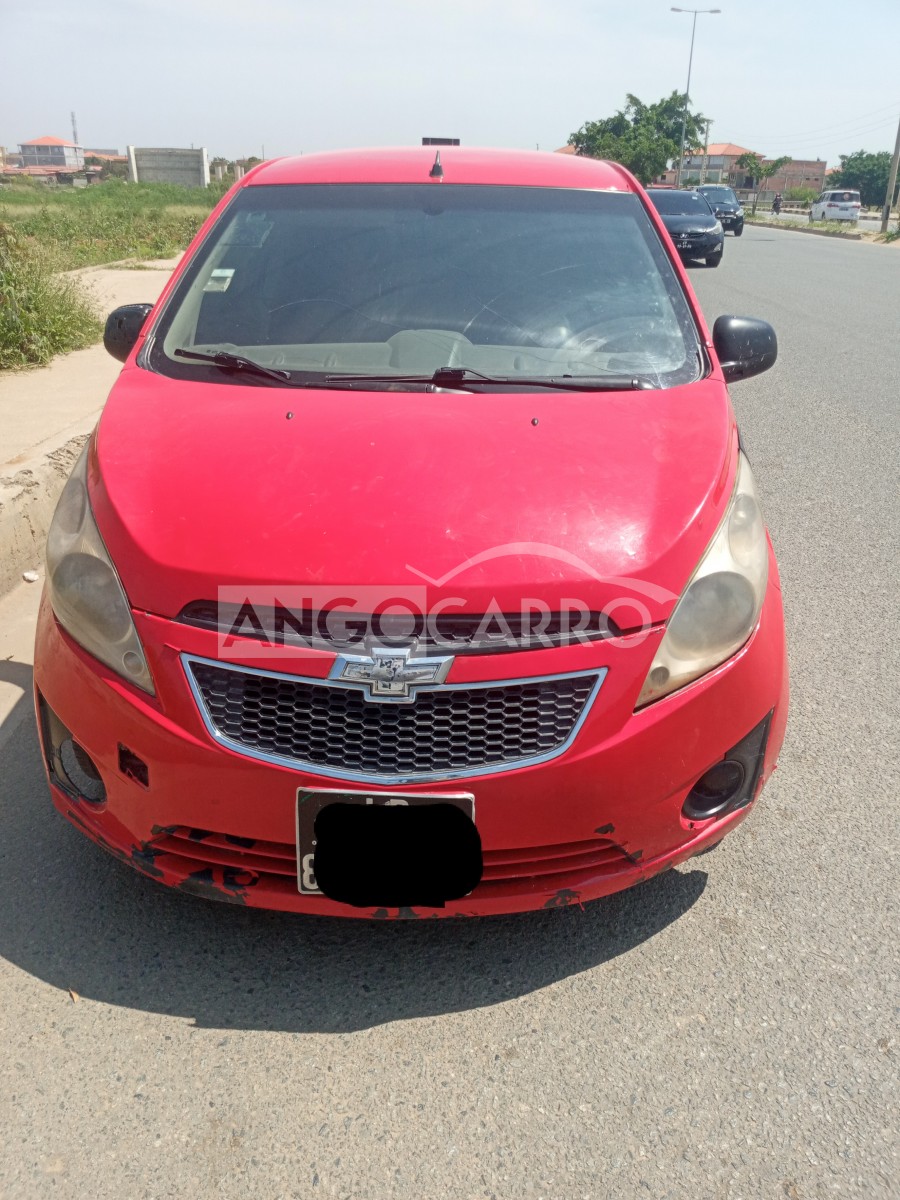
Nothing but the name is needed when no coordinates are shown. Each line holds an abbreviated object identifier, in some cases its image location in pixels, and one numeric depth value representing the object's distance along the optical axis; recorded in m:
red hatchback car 1.96
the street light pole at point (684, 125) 64.50
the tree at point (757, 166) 81.73
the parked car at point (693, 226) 17.23
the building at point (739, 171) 129.12
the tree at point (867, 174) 106.69
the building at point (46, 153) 162.50
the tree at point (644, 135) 65.56
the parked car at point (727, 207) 28.28
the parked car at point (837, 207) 49.44
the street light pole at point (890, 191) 37.94
